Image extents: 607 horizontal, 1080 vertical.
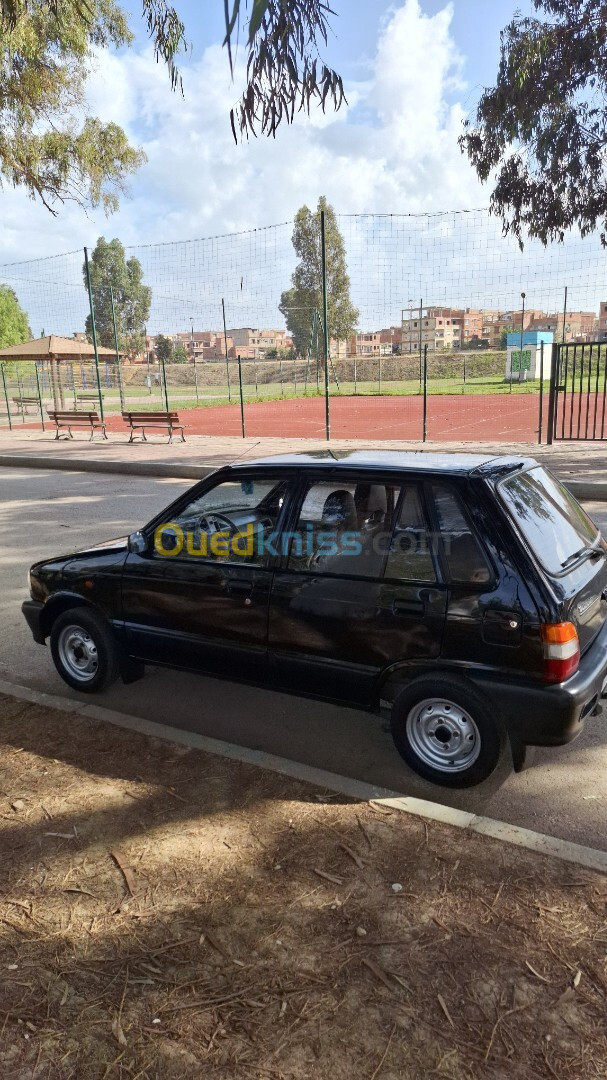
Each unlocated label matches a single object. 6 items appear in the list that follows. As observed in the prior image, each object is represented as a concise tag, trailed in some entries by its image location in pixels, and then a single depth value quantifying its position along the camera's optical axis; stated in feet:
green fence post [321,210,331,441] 53.54
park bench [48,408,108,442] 72.49
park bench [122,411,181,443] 66.08
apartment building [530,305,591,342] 167.98
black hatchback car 10.69
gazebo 85.20
